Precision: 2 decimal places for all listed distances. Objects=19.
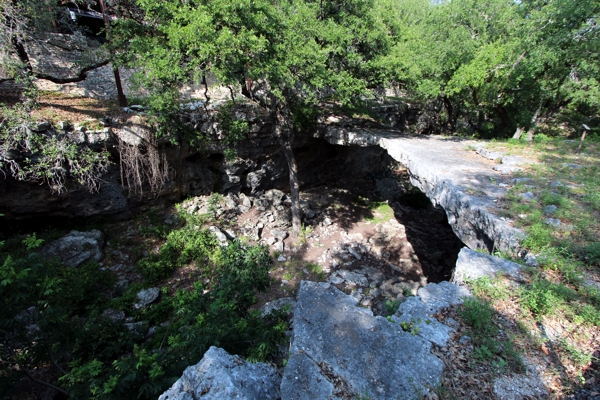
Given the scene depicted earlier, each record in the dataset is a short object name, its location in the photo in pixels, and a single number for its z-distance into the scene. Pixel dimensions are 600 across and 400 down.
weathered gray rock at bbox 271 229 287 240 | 10.45
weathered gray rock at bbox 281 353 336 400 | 2.43
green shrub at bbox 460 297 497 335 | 3.20
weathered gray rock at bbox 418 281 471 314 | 3.57
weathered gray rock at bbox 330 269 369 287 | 8.63
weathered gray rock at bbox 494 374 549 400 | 2.56
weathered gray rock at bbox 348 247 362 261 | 9.92
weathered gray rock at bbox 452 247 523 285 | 4.00
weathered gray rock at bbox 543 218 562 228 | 4.84
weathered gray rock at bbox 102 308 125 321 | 6.73
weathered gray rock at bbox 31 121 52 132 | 7.53
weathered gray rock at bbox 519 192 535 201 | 5.79
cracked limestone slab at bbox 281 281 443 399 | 2.53
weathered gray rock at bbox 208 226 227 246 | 9.53
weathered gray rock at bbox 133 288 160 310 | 7.23
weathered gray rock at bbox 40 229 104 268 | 7.84
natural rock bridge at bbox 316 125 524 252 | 5.27
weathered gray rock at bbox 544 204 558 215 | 5.21
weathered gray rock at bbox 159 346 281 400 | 2.38
